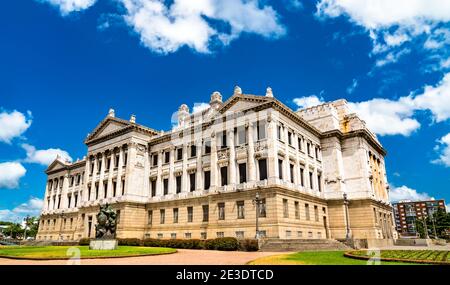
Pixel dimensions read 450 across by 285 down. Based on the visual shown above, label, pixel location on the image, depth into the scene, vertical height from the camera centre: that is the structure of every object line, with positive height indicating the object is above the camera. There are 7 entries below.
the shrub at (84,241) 43.56 -0.61
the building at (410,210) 160.88 +8.27
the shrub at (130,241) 38.26 -0.71
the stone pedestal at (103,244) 28.28 -0.67
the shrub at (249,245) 28.78 -1.04
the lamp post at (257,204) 30.94 +2.70
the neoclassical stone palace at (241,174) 36.84 +7.14
